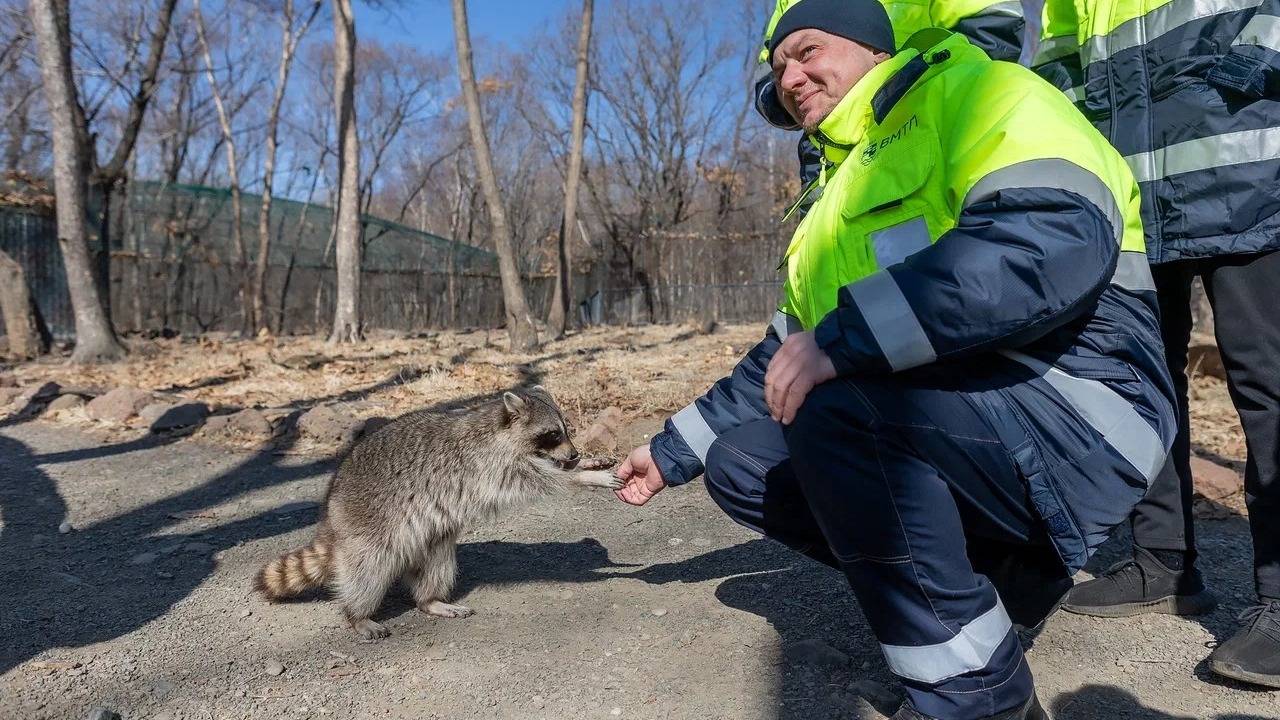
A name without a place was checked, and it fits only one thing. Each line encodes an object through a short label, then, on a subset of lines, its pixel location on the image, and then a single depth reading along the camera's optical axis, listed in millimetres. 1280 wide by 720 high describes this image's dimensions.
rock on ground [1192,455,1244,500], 3992
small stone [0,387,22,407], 6828
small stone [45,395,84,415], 6535
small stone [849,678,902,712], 2109
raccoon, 2943
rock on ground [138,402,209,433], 5863
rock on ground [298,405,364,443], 5453
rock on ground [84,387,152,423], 6250
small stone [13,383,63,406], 6711
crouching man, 1617
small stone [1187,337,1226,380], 7625
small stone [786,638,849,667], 2369
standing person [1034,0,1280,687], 2279
